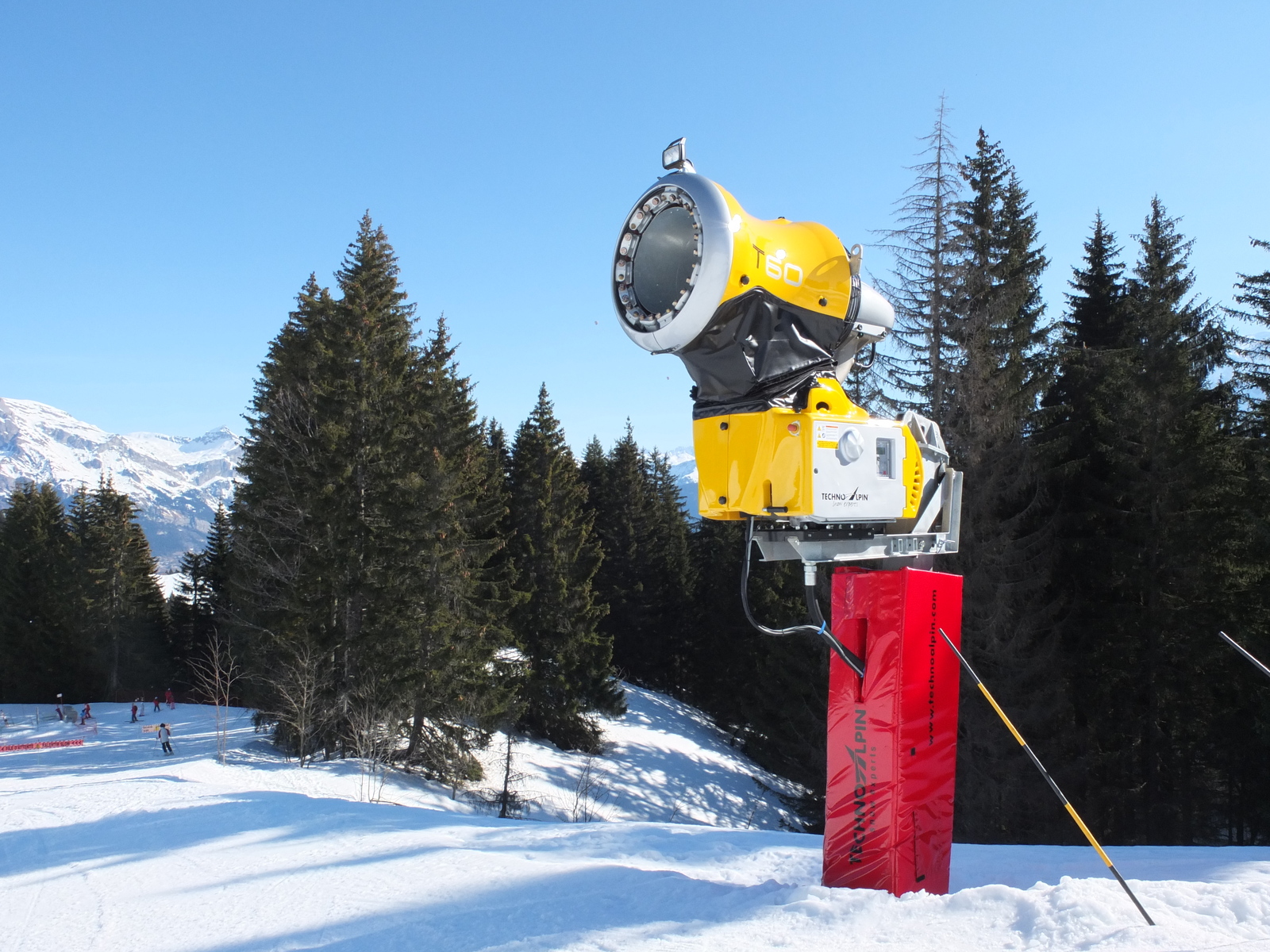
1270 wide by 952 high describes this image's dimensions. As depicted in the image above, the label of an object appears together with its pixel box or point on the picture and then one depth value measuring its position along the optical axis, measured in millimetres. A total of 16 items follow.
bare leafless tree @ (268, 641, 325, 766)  21328
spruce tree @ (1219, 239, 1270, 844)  17359
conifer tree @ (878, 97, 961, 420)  18016
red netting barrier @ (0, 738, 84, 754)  29747
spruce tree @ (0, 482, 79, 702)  49344
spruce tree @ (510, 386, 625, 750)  31625
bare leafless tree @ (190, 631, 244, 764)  21481
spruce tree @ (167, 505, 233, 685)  44969
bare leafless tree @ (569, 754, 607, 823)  25138
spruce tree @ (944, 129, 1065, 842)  17547
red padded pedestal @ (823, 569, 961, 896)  5250
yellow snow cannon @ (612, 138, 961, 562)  4395
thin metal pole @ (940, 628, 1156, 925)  4211
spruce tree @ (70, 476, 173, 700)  48844
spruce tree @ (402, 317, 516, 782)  24547
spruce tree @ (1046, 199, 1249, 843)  19328
